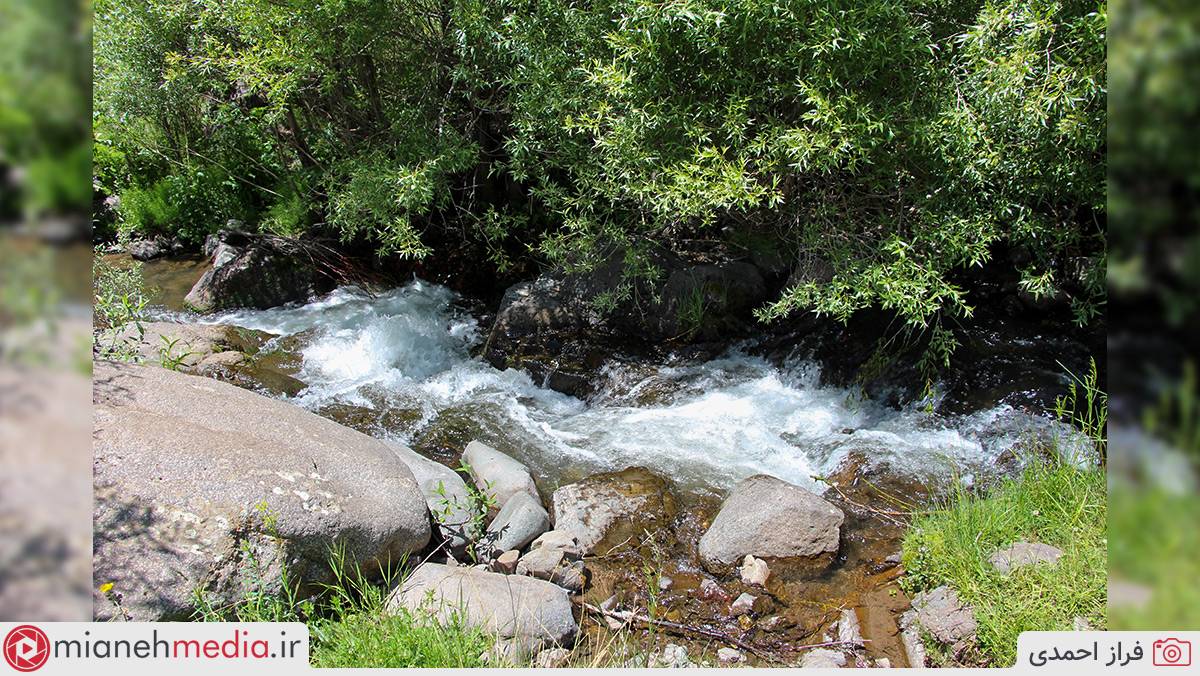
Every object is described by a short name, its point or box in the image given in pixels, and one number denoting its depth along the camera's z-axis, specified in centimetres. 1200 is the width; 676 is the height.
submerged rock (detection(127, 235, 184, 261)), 910
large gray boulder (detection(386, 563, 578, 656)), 334
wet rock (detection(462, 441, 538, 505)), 479
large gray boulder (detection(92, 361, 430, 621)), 308
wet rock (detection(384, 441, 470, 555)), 425
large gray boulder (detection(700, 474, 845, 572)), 426
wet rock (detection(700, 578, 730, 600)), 407
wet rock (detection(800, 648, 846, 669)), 358
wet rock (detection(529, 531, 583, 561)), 429
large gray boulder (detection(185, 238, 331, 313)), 795
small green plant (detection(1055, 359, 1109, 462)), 424
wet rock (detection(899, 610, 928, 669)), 354
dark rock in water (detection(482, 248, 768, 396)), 677
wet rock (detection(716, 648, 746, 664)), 362
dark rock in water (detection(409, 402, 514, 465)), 550
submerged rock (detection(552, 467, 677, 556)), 452
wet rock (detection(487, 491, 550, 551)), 434
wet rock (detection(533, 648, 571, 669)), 341
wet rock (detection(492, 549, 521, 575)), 414
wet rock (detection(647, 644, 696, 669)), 345
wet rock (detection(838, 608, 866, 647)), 370
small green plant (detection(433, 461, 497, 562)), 429
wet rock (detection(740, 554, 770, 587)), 413
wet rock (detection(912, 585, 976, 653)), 349
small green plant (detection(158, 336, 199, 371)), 537
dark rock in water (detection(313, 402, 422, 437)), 573
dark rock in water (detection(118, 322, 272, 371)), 588
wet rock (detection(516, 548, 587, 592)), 408
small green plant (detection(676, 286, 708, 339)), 675
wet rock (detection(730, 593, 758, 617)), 394
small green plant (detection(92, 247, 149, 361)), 490
